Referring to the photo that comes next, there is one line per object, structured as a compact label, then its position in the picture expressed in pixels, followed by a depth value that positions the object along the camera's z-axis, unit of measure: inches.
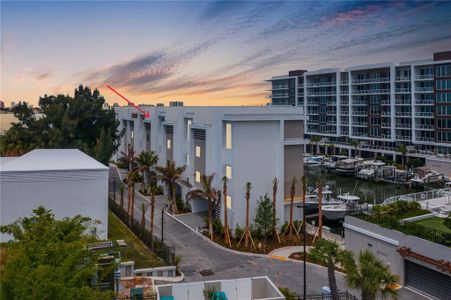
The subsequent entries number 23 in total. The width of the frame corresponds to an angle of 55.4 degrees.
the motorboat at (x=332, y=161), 2878.9
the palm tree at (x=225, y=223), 1236.3
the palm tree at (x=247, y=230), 1205.0
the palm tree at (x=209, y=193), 1286.9
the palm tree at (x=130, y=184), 1385.1
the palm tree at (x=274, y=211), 1248.8
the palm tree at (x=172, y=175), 1566.2
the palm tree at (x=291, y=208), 1256.8
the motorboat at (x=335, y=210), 1712.6
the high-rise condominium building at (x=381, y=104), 2596.0
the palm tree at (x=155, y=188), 1910.9
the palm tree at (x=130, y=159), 2110.2
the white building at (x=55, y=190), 1076.5
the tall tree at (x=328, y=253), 718.5
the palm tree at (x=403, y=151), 2684.5
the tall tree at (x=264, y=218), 1227.2
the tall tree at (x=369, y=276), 649.0
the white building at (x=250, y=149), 1295.5
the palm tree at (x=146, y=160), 1766.7
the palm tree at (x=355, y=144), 3058.6
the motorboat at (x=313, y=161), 2994.6
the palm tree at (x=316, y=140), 3361.2
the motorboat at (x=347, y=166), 2736.2
